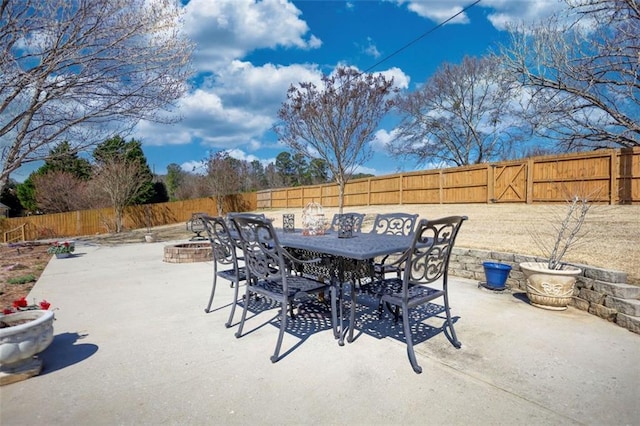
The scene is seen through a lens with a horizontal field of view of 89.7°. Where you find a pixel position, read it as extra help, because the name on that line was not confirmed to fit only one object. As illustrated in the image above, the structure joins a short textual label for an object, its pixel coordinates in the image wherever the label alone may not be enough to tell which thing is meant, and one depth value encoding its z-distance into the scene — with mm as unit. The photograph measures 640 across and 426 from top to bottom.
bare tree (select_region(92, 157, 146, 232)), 14633
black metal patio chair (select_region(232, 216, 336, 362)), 2393
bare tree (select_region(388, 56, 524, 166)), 18906
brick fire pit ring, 6316
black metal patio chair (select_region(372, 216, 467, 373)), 2145
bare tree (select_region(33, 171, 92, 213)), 17250
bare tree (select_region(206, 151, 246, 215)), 18844
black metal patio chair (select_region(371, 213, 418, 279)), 3363
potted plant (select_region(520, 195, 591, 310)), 3301
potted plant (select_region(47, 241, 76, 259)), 7253
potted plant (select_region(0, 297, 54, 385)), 1912
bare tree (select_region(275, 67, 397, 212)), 8633
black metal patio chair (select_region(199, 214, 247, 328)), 2998
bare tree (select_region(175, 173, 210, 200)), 21014
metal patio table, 2318
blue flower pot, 4043
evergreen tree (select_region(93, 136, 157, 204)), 16325
